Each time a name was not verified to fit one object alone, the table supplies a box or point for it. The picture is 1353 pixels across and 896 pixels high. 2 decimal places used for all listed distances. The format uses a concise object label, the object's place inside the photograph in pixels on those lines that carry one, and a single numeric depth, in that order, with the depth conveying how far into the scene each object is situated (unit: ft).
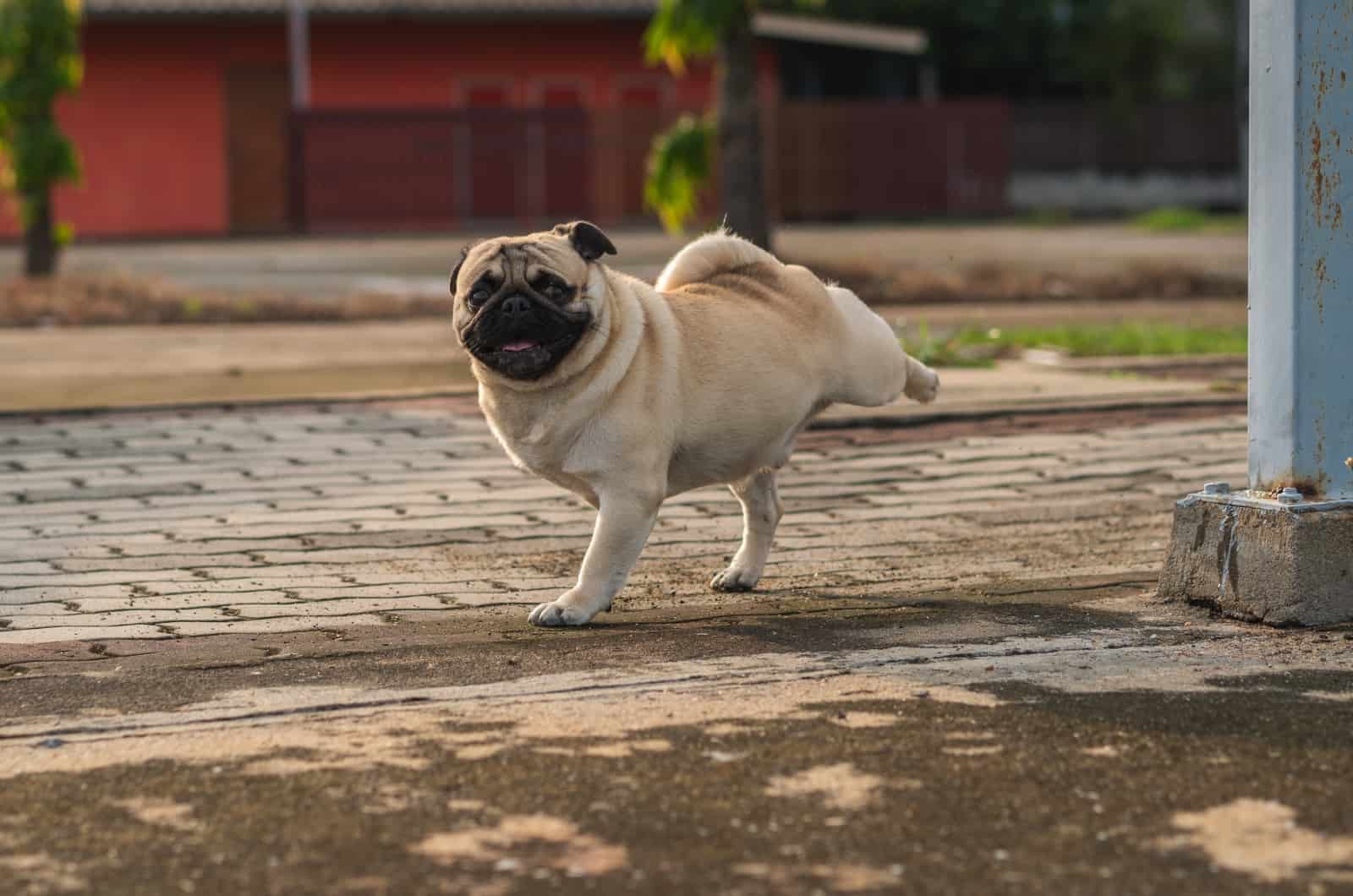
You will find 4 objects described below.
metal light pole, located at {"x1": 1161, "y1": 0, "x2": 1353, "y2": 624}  18.38
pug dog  18.72
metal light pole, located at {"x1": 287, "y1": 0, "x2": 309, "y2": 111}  99.45
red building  93.40
